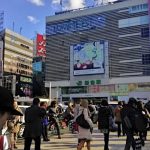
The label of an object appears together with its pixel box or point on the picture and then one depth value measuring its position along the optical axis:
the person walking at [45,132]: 7.55
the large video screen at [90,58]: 43.48
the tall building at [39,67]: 50.27
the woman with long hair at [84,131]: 4.80
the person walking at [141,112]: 4.72
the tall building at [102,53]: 42.15
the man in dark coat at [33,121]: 4.86
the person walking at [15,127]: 5.60
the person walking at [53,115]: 7.98
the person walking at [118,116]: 8.48
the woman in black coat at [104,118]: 5.53
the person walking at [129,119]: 4.66
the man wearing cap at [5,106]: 1.02
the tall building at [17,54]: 50.61
